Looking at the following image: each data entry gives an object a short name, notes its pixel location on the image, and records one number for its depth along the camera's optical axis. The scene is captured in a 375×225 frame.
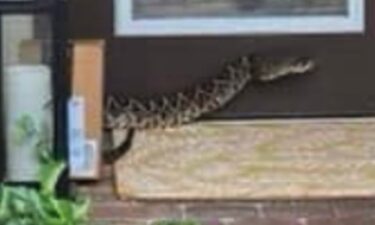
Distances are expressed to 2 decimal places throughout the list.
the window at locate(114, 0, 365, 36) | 5.97
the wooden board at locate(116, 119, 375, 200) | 4.97
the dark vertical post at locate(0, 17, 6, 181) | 4.69
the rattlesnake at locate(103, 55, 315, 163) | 5.81
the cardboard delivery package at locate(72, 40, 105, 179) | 5.15
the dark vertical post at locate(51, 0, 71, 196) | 4.57
